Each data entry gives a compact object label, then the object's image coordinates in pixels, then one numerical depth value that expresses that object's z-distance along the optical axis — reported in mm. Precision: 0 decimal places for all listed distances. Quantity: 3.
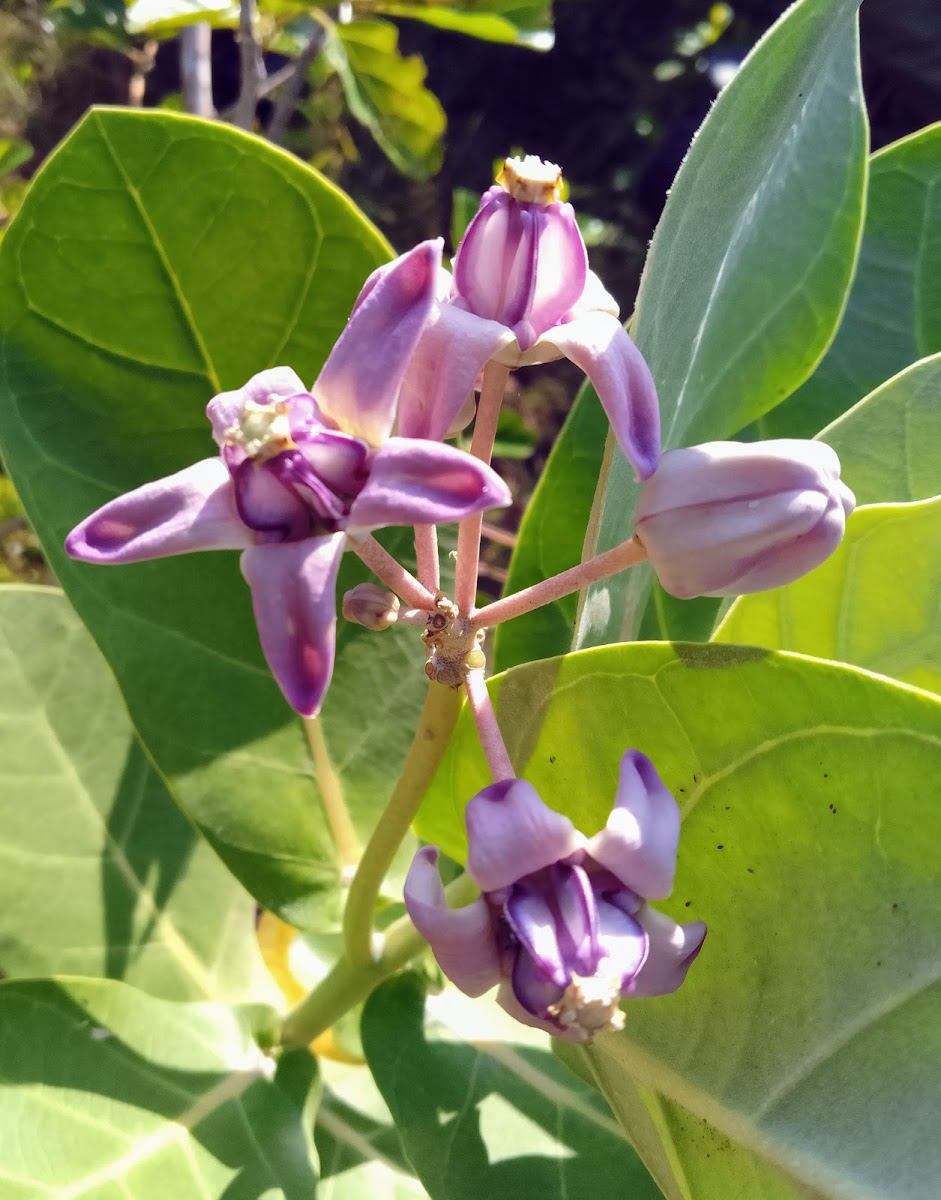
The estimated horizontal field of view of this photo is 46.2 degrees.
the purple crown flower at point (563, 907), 76
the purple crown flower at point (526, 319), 84
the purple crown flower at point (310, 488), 75
